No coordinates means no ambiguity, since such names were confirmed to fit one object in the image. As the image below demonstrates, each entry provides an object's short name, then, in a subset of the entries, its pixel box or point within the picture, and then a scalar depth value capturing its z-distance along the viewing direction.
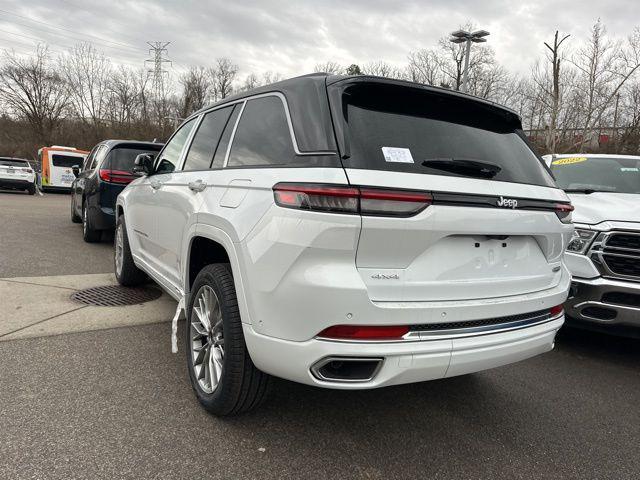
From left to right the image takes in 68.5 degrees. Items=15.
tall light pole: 14.60
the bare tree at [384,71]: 35.06
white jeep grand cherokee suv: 2.00
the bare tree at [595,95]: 23.08
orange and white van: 19.81
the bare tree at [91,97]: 46.56
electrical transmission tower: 49.72
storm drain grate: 4.68
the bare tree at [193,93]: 51.61
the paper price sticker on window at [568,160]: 5.70
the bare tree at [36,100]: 44.50
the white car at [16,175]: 18.36
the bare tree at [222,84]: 58.47
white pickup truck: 3.68
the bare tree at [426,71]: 36.16
